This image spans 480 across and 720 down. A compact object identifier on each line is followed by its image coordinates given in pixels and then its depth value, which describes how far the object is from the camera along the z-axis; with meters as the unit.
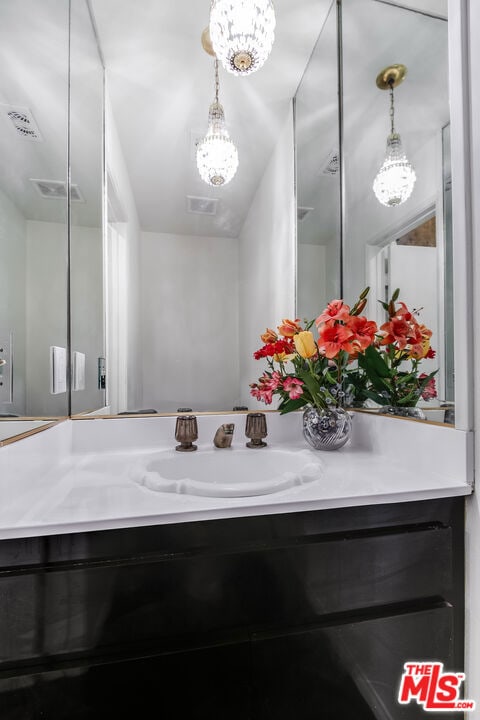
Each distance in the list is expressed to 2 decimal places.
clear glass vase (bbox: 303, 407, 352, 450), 1.08
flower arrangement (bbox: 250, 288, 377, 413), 1.01
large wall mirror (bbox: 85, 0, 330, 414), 1.20
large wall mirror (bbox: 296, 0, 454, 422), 0.94
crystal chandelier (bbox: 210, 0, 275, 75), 1.10
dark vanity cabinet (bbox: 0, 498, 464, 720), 0.55
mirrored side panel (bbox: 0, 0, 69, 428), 0.70
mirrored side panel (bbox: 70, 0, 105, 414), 1.11
